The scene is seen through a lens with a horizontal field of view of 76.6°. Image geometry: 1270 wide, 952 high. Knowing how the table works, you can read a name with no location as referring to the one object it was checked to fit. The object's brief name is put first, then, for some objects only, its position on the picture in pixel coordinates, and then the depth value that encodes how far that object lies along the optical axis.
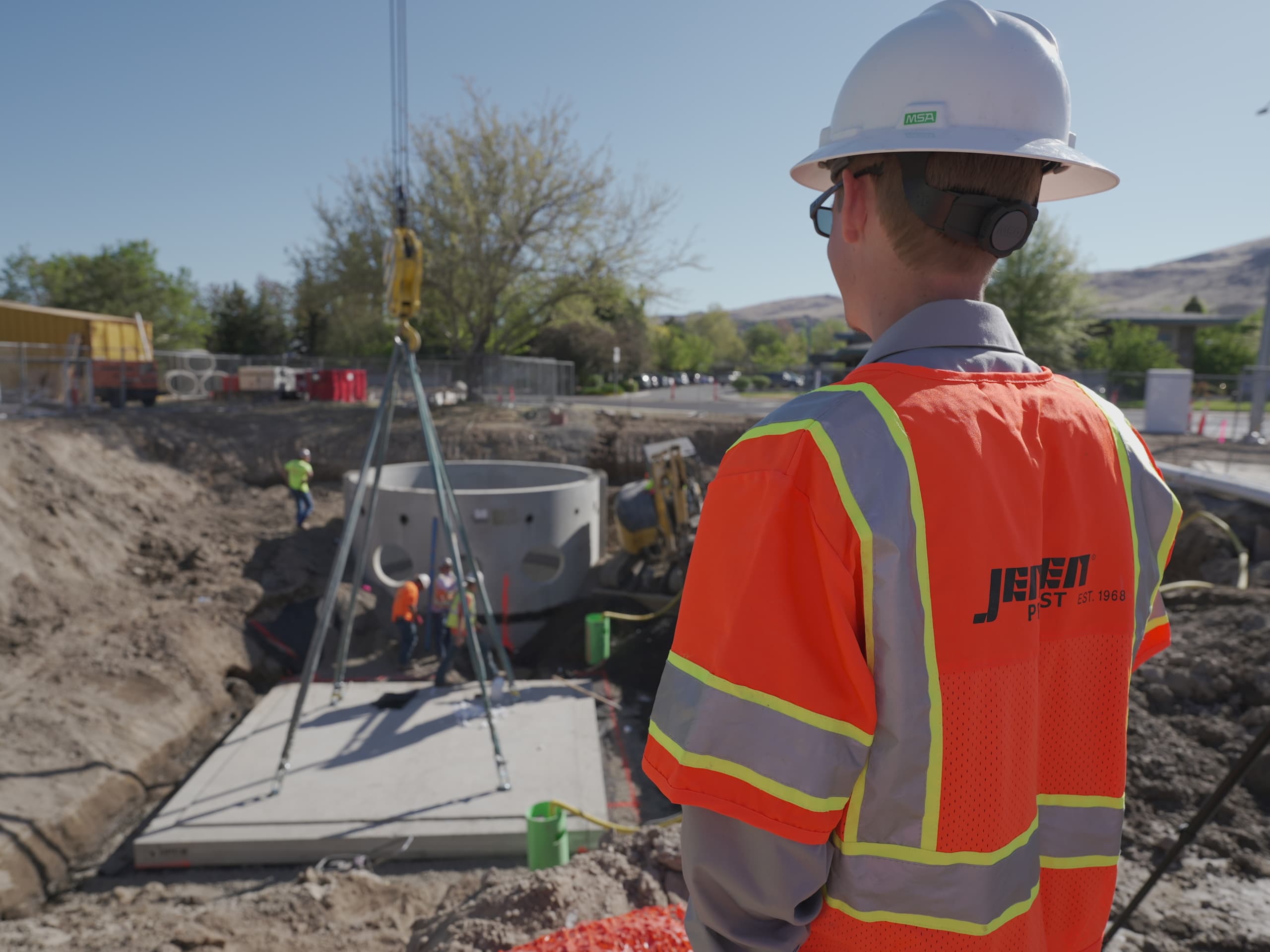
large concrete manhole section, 12.41
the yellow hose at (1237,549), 8.94
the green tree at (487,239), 23.69
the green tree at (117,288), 45.94
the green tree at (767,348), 78.12
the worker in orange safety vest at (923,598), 1.12
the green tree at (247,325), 48.28
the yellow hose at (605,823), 5.62
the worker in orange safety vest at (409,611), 10.37
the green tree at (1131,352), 40.12
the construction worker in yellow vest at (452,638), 9.54
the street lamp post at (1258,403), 17.05
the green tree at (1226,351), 45.62
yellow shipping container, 25.97
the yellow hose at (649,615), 11.20
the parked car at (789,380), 50.62
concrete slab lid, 6.49
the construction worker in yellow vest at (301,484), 15.88
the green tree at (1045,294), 35.44
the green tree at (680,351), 69.94
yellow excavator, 12.77
